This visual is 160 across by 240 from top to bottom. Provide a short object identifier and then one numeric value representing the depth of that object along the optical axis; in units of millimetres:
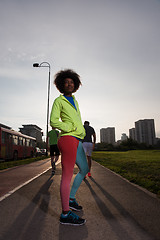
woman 2727
